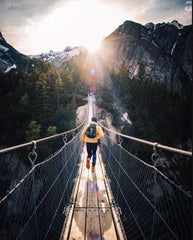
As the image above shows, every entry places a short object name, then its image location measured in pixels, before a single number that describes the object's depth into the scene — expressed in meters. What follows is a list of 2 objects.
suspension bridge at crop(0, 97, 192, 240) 1.91
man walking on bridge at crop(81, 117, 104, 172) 3.80
